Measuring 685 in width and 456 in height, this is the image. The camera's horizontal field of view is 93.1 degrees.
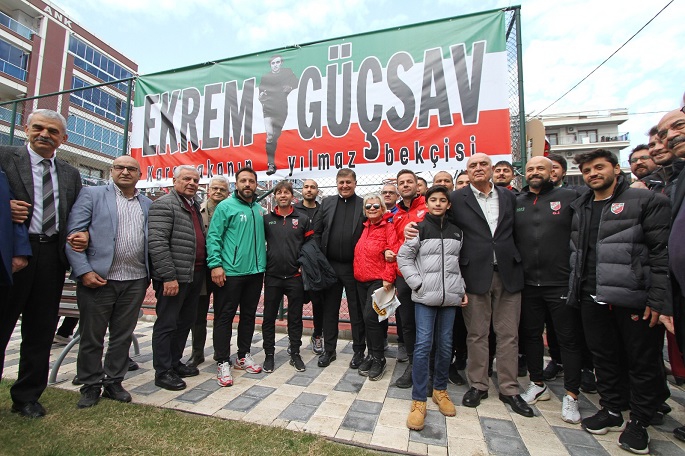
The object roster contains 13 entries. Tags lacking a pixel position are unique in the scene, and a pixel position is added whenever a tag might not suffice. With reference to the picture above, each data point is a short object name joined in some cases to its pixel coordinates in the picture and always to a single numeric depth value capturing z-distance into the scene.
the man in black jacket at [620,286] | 2.11
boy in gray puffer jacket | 2.51
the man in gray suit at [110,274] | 2.57
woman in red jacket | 3.17
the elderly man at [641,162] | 3.25
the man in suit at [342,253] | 3.45
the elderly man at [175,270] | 2.84
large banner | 3.90
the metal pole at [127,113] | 5.26
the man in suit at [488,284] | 2.67
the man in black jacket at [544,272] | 2.58
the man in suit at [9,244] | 2.02
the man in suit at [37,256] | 2.37
